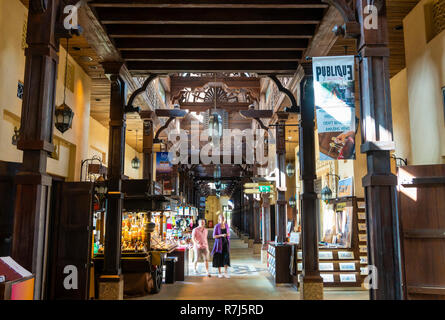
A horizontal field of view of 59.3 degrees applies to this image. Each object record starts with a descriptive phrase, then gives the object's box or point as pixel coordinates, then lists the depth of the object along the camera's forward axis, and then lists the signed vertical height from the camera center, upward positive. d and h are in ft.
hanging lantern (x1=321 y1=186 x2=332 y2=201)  42.14 +2.10
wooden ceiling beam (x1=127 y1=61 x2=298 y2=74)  28.89 +10.76
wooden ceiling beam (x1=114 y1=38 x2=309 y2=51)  25.82 +11.08
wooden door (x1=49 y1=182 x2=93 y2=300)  26.35 -1.87
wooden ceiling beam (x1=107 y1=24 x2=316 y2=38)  24.03 +11.16
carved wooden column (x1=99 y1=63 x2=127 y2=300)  25.85 +1.57
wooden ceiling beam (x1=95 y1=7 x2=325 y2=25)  22.33 +11.21
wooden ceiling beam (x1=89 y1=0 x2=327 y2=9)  20.67 +11.02
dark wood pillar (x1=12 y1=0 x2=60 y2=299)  14.94 +2.82
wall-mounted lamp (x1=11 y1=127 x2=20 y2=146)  25.31 +4.89
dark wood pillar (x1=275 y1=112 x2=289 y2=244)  39.96 +2.90
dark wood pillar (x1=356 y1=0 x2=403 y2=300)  14.62 +2.03
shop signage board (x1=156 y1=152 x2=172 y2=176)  50.08 +6.28
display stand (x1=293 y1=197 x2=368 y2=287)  34.96 -4.20
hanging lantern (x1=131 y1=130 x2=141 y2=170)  53.09 +6.69
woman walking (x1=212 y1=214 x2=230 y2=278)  40.06 -3.43
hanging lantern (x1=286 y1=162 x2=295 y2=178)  47.19 +5.09
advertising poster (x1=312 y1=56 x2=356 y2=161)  18.97 +5.60
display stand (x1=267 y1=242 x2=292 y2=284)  36.19 -4.74
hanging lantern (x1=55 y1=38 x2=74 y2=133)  24.52 +5.99
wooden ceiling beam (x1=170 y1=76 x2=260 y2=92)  55.16 +18.62
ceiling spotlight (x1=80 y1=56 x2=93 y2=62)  34.11 +13.43
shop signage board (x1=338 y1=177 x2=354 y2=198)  39.20 +2.63
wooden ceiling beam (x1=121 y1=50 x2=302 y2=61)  27.40 +10.96
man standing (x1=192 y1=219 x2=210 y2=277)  42.19 -3.08
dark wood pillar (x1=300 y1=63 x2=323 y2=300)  26.45 +1.01
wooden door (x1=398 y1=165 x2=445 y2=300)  20.94 -0.91
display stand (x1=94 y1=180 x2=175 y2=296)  31.71 -3.75
